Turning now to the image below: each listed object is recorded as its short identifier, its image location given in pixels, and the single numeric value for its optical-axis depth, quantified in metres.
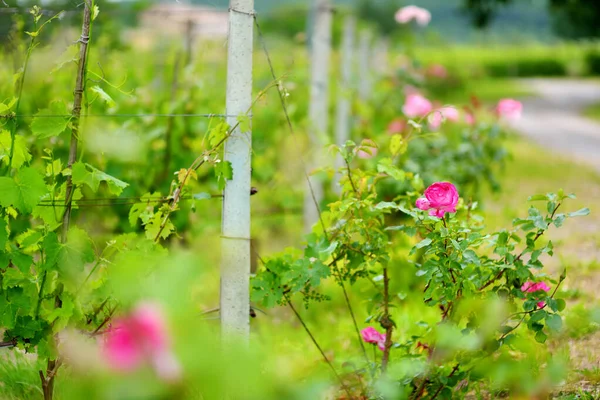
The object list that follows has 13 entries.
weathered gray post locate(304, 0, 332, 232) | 9.17
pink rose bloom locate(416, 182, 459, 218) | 4.10
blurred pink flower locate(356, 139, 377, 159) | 4.63
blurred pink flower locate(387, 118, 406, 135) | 11.02
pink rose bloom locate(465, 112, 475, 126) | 10.01
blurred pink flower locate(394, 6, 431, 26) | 11.44
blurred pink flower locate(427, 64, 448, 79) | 16.62
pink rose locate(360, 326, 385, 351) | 4.80
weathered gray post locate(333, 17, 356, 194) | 11.02
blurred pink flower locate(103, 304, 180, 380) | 1.60
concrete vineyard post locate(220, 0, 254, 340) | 4.57
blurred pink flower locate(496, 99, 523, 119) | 9.97
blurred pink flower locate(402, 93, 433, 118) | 10.34
